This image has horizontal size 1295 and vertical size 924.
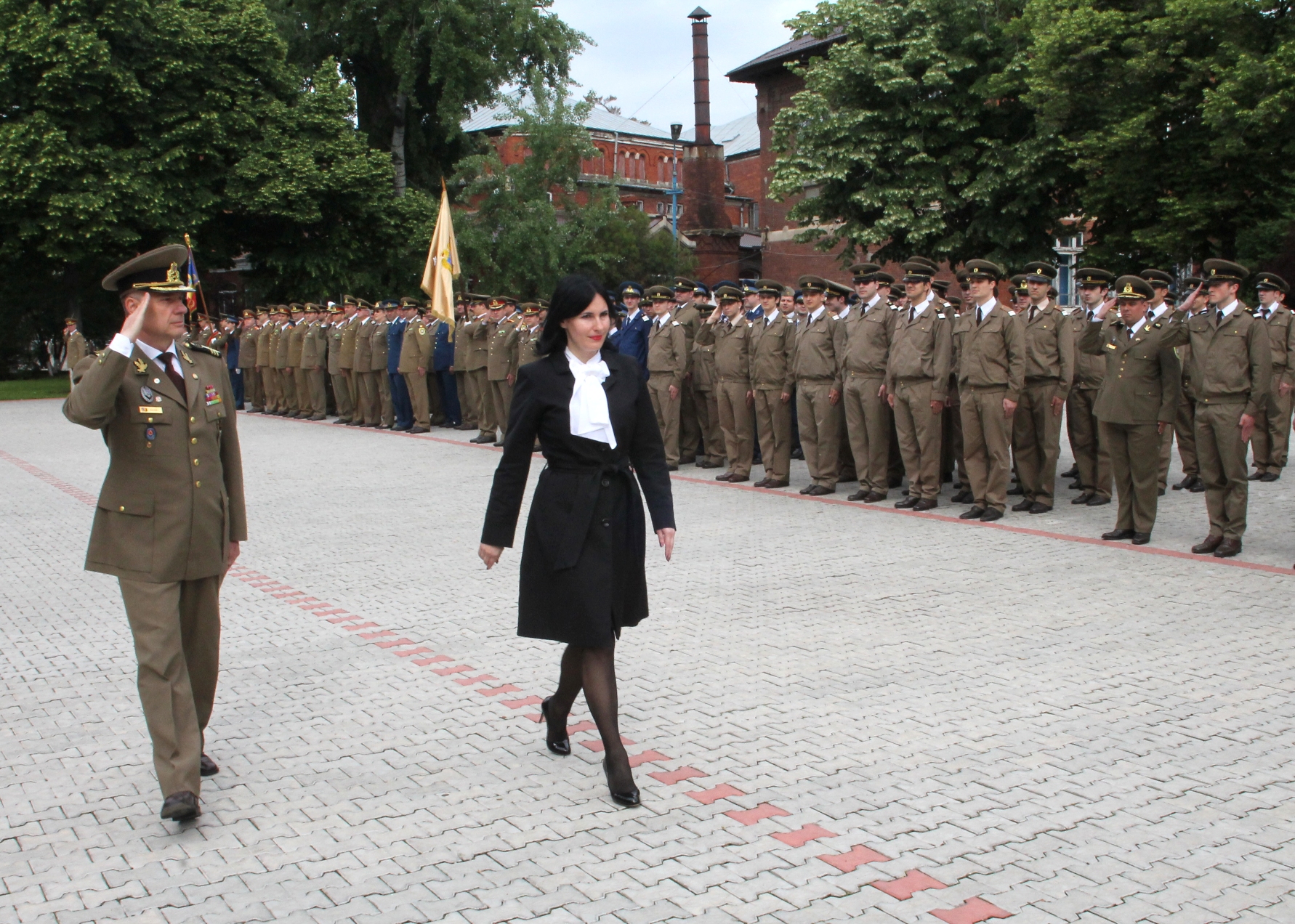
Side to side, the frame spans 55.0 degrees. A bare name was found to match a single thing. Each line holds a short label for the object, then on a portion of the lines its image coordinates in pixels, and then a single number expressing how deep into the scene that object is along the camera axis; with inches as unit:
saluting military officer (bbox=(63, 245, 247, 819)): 172.2
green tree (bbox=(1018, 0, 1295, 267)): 879.7
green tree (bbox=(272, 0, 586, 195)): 1489.9
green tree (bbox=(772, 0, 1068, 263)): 1167.6
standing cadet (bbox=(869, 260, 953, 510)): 442.0
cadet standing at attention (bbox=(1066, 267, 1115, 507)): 458.6
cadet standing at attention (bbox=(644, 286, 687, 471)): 571.2
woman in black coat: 181.0
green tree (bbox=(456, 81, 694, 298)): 1595.7
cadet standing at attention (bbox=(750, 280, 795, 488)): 519.8
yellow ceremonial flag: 770.2
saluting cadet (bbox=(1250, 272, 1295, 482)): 485.1
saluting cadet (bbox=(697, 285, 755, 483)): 545.6
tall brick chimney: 2516.0
